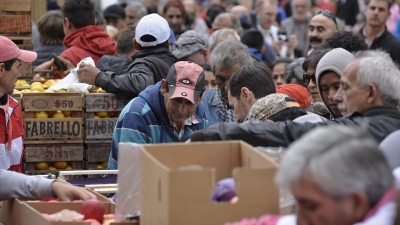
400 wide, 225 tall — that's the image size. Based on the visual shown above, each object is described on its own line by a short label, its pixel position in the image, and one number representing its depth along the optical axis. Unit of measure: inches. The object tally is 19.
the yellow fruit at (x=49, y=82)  644.0
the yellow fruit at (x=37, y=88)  607.7
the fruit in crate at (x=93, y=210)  331.7
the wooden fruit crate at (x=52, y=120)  591.6
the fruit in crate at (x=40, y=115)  595.7
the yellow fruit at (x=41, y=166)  597.6
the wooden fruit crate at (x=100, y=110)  597.4
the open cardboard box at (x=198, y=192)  270.7
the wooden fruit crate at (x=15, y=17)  649.7
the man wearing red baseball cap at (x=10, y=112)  488.8
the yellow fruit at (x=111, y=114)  604.3
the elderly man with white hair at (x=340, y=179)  225.8
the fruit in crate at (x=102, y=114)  603.1
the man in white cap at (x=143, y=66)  584.2
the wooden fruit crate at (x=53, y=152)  595.1
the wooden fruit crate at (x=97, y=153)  602.6
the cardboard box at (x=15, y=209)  348.1
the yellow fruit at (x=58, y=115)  599.1
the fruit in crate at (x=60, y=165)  600.8
